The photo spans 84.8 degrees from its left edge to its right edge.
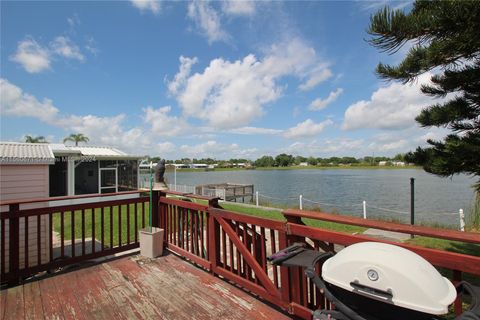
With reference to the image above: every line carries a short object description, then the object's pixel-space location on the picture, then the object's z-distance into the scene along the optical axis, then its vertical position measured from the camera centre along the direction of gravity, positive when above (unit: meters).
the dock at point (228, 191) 14.82 -1.36
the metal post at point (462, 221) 5.95 -1.35
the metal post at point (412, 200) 6.24 -0.92
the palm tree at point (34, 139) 29.54 +3.80
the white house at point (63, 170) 4.61 +0.03
